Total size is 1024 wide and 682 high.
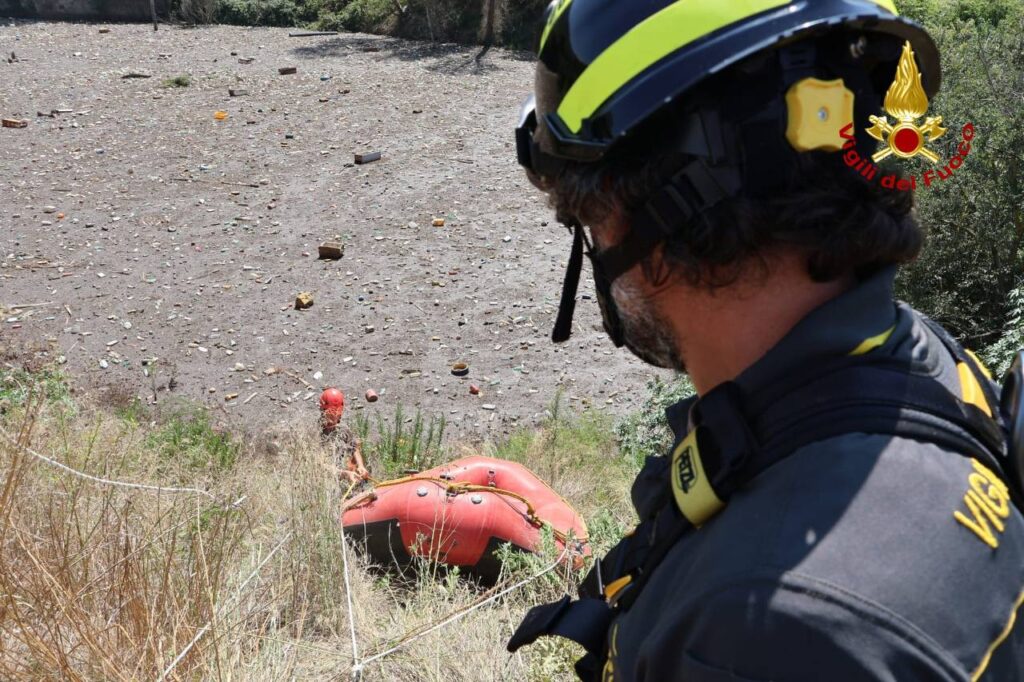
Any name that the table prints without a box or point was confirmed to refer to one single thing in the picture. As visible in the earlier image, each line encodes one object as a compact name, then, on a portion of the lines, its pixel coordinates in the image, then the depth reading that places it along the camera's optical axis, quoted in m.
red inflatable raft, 4.14
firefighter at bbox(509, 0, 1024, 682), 0.98
